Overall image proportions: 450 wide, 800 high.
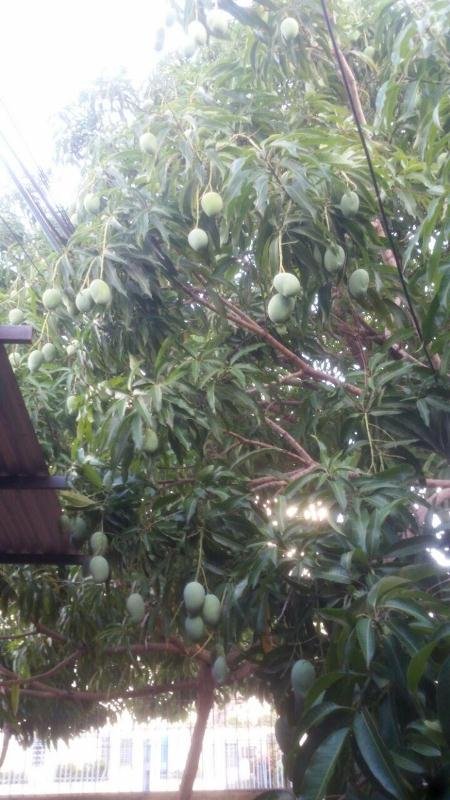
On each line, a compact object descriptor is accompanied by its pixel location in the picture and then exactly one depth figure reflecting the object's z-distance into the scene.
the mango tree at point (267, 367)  1.82
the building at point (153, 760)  7.05
